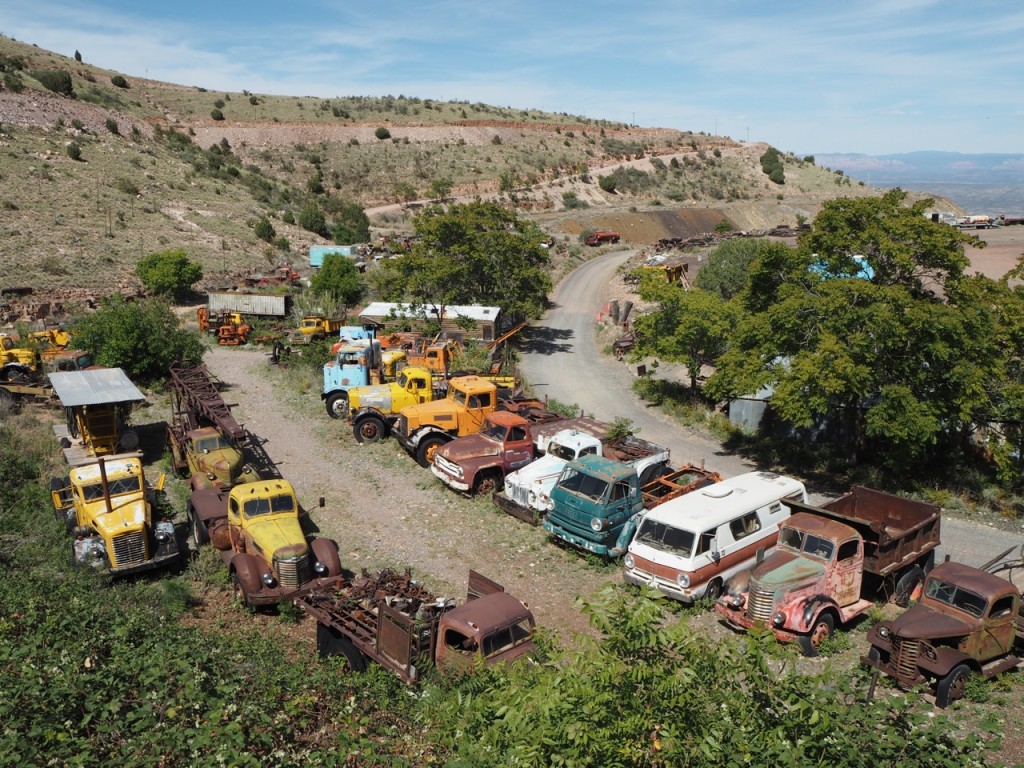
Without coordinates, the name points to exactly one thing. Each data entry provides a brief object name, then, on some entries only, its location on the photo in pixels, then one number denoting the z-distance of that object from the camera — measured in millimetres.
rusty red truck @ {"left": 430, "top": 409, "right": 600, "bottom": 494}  17219
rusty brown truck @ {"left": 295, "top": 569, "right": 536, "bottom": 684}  9734
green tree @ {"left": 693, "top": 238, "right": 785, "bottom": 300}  35531
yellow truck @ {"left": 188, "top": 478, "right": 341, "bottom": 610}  12312
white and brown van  12578
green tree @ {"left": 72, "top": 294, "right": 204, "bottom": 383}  24234
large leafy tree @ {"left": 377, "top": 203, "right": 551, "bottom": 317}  30641
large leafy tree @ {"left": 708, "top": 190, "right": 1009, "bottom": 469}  16094
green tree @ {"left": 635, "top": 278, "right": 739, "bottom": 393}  22094
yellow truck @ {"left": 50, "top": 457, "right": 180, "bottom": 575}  13188
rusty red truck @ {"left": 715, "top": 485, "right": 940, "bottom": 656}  11398
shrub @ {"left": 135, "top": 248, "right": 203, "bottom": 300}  38062
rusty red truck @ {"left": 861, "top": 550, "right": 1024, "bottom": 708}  10086
